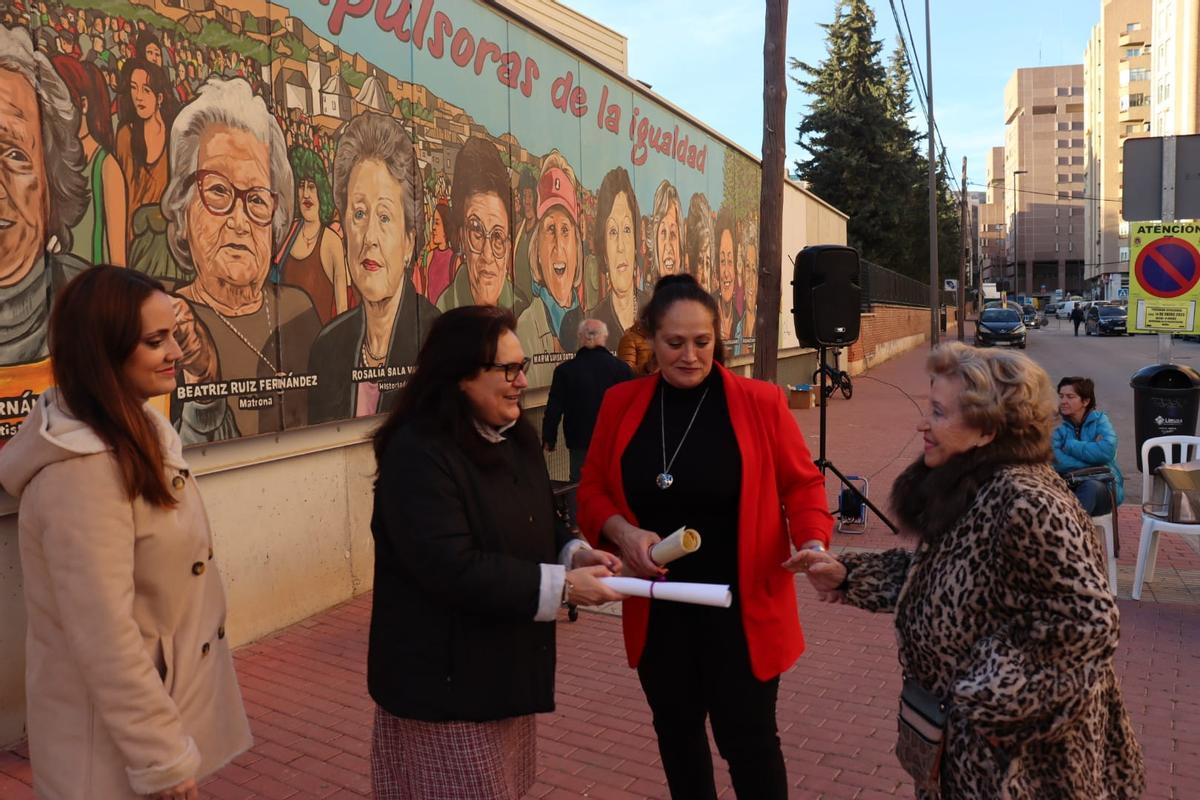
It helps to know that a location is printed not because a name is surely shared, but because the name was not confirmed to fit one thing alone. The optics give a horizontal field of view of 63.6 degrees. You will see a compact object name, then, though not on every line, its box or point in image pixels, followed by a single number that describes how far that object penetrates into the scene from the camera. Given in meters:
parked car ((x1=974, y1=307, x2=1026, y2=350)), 36.78
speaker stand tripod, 7.99
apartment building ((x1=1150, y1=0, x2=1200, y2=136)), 65.38
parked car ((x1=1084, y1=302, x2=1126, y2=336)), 45.72
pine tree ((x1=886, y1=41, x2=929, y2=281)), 38.34
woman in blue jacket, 6.57
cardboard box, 18.09
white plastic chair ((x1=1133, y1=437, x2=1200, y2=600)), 6.14
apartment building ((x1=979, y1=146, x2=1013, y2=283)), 150.32
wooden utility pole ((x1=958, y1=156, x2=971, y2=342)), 43.35
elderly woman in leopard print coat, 1.97
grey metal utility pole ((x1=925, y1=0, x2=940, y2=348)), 27.95
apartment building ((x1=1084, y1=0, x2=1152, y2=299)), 91.25
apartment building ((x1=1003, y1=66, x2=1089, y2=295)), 125.06
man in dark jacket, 7.17
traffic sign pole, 7.32
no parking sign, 7.48
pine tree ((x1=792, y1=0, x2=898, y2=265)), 38.19
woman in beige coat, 1.79
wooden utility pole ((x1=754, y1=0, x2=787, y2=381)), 9.00
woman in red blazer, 2.63
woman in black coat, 2.05
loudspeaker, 9.02
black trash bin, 8.59
